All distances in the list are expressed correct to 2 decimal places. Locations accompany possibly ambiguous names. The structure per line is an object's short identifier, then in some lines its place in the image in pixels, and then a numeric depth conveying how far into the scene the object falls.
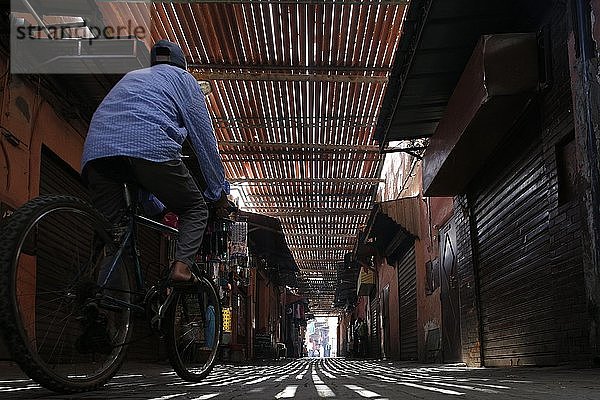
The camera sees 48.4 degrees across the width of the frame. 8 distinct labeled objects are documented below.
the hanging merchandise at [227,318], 13.53
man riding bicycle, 2.91
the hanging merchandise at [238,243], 13.67
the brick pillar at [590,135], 4.80
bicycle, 2.32
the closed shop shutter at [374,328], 22.68
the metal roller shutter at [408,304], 14.80
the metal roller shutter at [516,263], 6.41
